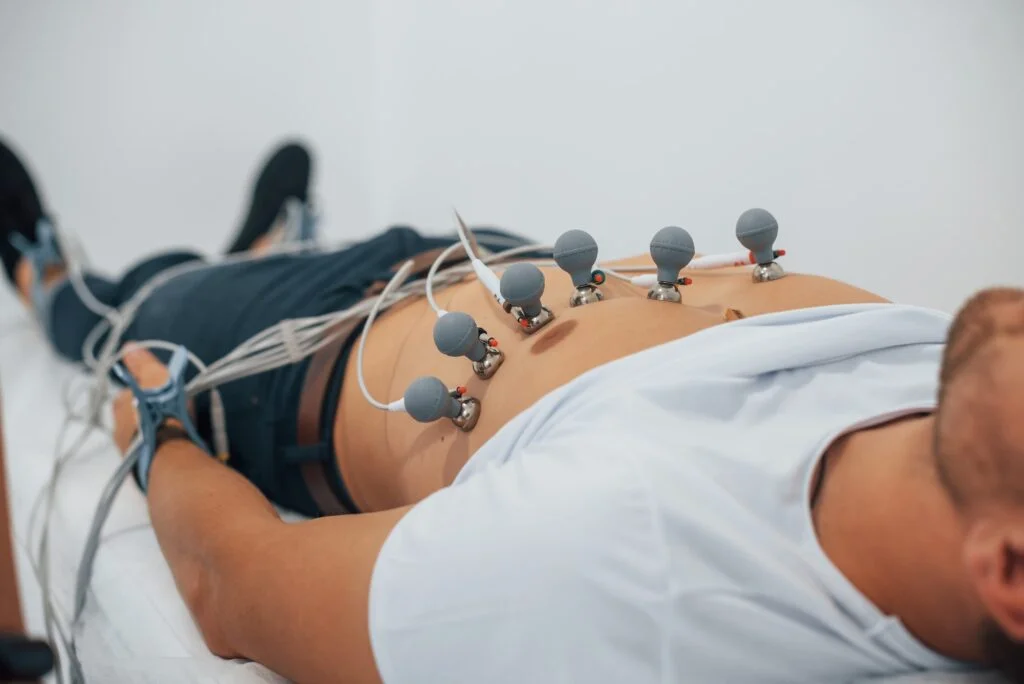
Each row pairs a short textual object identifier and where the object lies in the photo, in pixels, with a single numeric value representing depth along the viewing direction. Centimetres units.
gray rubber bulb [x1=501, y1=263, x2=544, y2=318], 61
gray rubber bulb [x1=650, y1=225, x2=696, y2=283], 65
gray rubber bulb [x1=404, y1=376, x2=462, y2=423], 60
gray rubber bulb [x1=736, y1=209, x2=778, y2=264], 69
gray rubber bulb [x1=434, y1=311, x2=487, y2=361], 61
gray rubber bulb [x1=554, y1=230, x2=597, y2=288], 64
